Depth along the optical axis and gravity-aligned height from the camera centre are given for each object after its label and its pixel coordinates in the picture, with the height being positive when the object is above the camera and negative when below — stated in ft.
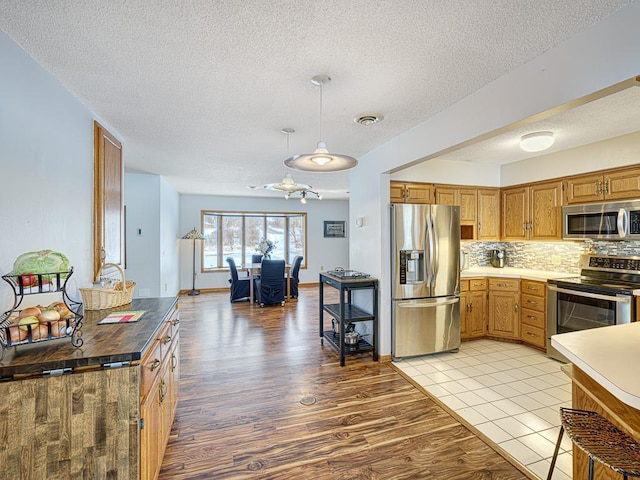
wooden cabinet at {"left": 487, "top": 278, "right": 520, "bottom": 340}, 12.87 -2.88
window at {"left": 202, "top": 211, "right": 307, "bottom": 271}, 26.02 +0.44
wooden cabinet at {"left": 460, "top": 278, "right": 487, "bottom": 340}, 13.12 -2.92
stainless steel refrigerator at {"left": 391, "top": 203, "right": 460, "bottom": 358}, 11.35 -1.37
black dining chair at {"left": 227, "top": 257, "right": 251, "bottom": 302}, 21.34 -3.27
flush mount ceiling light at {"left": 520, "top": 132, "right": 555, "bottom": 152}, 9.71 +3.11
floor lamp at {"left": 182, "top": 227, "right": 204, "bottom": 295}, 23.76 +0.15
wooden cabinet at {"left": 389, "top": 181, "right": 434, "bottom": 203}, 12.41 +1.95
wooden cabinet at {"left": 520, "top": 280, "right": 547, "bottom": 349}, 11.95 -2.93
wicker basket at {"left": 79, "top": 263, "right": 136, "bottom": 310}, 7.06 -1.33
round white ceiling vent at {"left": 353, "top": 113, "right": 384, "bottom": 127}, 8.53 +3.39
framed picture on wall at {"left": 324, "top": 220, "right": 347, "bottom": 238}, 29.17 +1.04
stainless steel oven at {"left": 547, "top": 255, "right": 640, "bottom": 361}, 9.51 -1.85
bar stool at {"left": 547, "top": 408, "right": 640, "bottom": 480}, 3.43 -2.47
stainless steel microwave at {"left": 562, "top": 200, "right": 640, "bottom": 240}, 10.02 +0.66
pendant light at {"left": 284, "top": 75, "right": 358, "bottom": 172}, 6.57 +1.76
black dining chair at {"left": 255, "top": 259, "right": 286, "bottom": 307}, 20.16 -2.84
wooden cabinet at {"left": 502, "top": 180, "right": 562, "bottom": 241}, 12.39 +1.19
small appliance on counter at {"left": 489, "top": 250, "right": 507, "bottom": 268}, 14.92 -0.89
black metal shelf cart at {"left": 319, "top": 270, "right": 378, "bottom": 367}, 11.14 -2.84
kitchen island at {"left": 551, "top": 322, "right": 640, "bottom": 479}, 3.59 -1.65
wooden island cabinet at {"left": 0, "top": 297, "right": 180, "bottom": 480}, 4.12 -2.39
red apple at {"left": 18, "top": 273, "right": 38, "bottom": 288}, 4.75 -0.62
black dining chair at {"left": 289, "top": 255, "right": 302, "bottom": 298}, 22.49 -2.94
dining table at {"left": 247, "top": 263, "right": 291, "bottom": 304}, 21.06 -2.26
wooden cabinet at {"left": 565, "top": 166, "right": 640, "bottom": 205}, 10.05 +1.87
